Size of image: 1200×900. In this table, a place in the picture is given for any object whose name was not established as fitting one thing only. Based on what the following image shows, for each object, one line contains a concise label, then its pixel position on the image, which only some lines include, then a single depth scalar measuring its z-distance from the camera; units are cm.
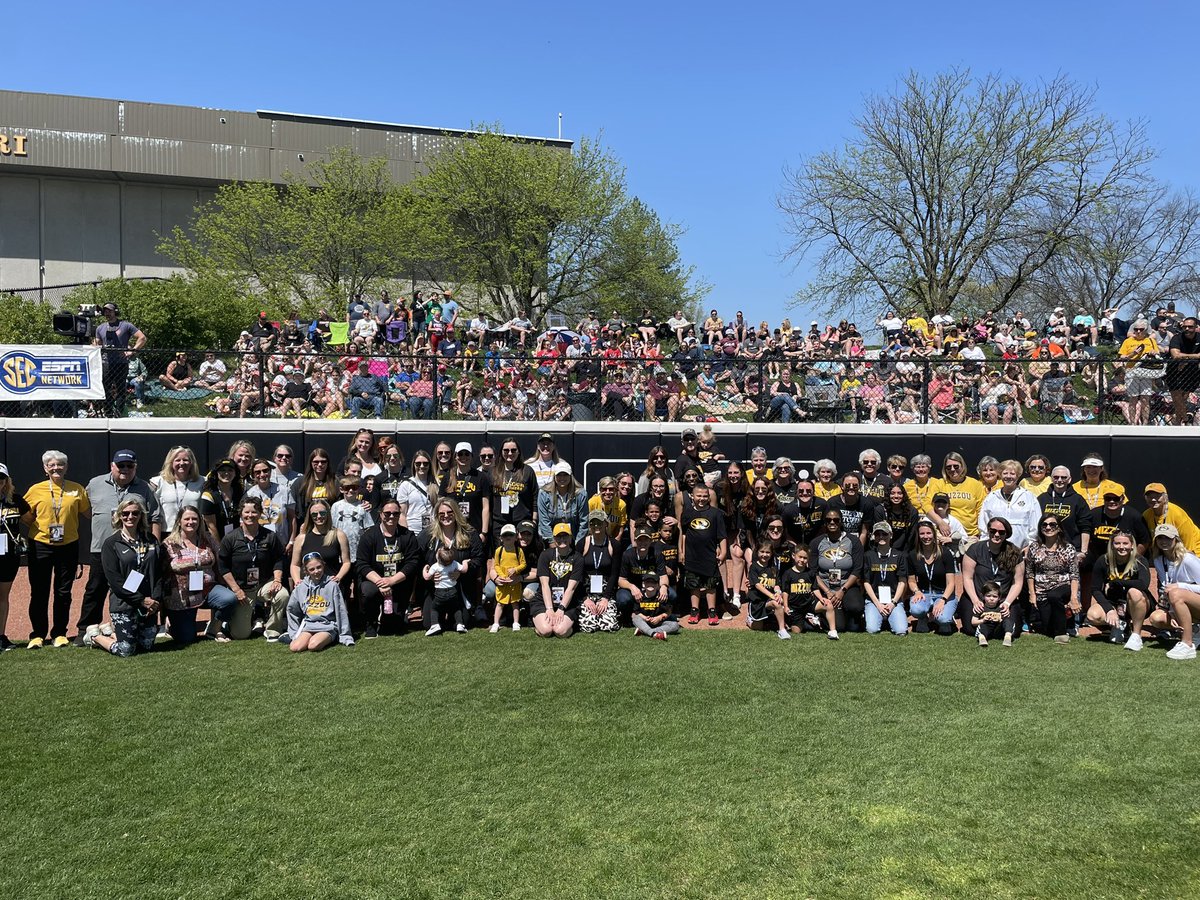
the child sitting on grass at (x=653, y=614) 932
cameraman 1341
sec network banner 1326
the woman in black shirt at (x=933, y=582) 939
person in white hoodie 983
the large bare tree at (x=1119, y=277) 3794
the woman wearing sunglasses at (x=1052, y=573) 909
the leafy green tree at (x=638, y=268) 3703
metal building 3491
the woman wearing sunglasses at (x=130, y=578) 835
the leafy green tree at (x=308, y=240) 3331
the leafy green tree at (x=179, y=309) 2683
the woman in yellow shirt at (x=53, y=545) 867
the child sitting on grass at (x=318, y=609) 880
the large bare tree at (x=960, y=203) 3067
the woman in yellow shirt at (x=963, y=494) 1016
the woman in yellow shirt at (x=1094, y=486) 1002
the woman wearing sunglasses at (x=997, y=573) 908
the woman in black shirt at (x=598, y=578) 941
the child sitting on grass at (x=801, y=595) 943
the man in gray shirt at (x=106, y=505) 883
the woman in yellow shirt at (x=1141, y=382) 1425
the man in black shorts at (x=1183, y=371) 1409
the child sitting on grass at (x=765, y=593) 936
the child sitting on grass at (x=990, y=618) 898
